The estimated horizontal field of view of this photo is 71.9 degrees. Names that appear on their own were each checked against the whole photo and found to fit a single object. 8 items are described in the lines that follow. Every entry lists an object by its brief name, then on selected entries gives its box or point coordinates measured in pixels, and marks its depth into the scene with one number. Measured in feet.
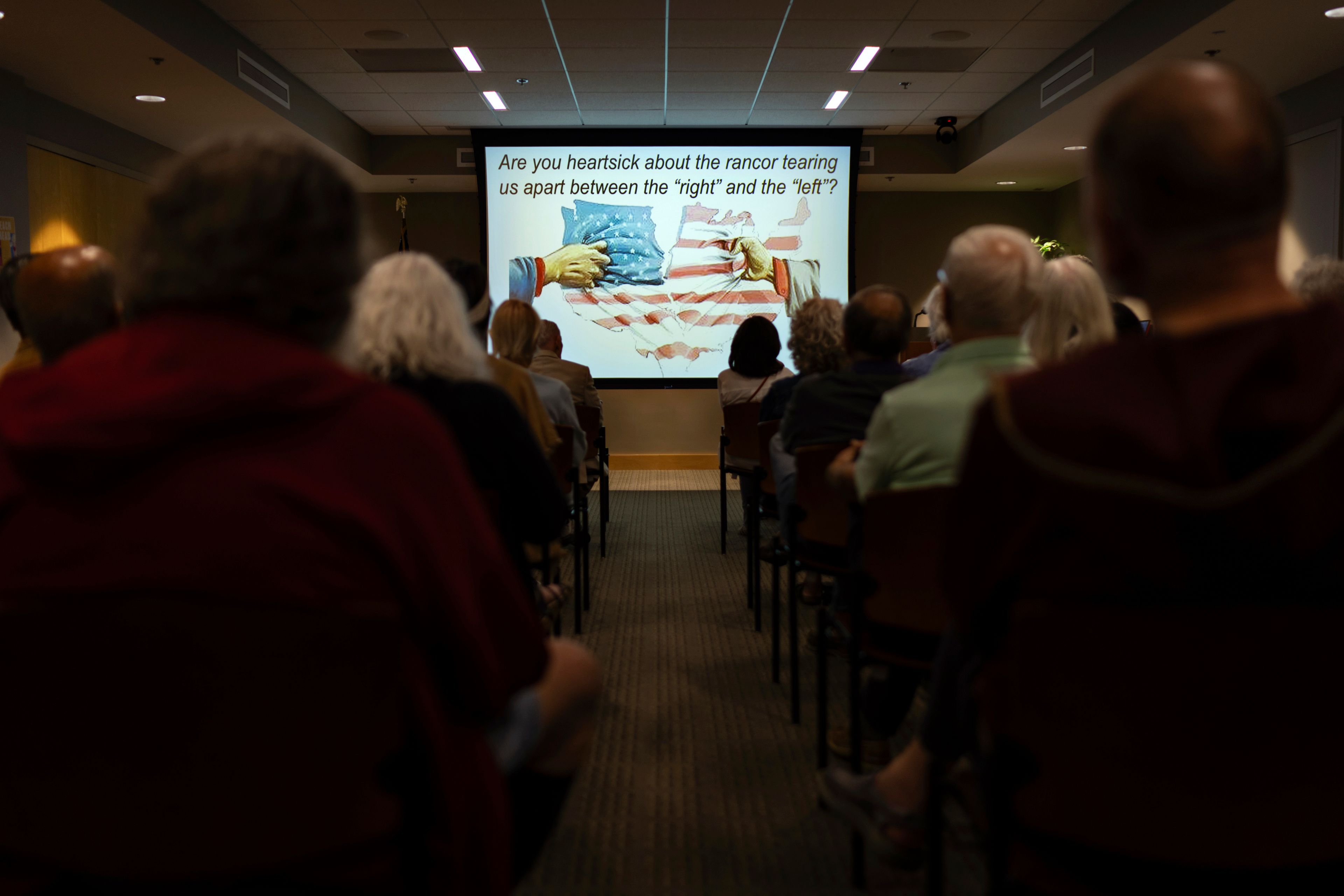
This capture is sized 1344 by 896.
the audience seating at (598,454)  14.30
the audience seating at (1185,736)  2.63
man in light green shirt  5.54
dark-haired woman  15.01
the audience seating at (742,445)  13.75
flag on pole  25.09
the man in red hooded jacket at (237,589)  2.44
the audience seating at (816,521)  8.15
